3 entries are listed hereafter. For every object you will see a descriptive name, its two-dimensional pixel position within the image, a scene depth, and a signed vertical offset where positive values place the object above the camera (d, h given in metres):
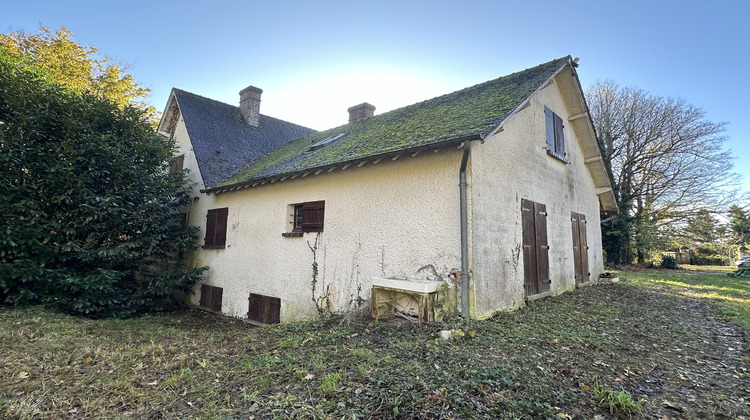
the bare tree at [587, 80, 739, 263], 19.73 +5.72
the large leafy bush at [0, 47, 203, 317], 7.03 +0.97
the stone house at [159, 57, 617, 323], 5.54 +0.88
